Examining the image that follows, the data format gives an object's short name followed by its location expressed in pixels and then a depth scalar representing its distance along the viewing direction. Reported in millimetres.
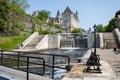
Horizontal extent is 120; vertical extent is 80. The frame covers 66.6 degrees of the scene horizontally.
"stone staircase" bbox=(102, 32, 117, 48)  14737
